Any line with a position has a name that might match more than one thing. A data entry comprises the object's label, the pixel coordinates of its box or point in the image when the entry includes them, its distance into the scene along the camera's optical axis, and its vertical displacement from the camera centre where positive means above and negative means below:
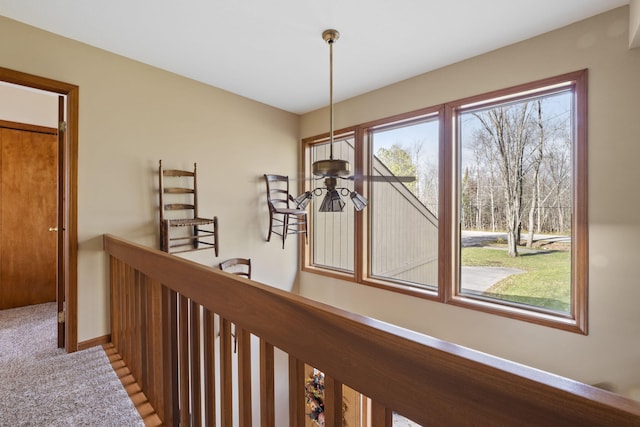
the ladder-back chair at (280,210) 3.60 +0.03
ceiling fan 1.99 +0.22
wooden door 3.23 -0.03
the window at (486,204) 2.24 +0.09
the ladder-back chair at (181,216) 2.74 -0.04
